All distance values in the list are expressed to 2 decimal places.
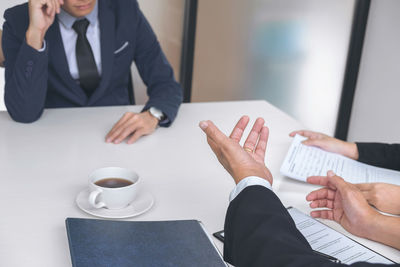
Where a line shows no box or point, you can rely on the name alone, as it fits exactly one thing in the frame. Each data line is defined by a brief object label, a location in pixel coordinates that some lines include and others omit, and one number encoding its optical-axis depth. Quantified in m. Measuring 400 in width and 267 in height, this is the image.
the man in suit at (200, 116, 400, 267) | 0.61
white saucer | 0.84
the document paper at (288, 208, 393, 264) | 0.75
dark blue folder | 0.67
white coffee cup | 0.83
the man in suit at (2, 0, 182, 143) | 1.35
